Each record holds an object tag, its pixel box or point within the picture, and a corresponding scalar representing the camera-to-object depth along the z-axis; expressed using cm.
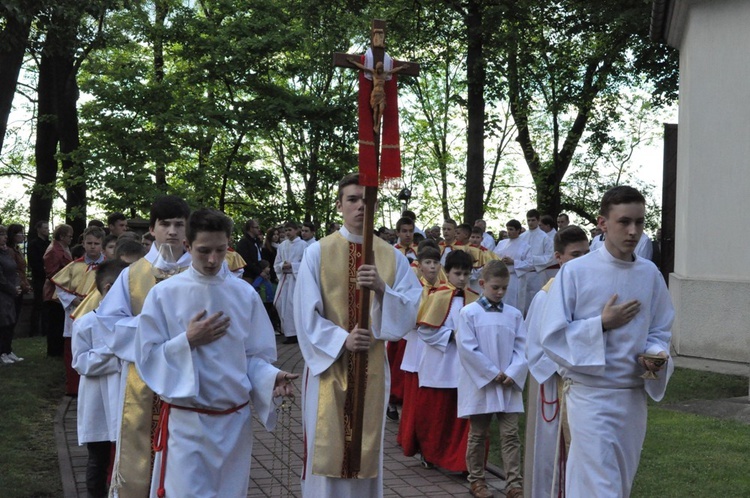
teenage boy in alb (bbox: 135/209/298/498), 493
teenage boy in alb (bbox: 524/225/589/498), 645
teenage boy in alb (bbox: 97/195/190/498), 592
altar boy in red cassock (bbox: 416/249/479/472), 872
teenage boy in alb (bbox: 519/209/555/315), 1920
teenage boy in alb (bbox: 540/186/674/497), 536
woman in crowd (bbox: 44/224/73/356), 1482
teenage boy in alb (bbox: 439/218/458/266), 1583
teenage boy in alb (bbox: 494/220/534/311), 1884
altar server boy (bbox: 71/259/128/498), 689
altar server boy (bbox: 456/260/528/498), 781
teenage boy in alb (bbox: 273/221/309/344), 1864
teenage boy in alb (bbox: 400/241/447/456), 901
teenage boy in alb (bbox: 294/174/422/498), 603
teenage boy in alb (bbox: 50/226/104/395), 1147
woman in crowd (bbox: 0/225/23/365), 1391
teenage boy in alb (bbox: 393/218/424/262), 1459
